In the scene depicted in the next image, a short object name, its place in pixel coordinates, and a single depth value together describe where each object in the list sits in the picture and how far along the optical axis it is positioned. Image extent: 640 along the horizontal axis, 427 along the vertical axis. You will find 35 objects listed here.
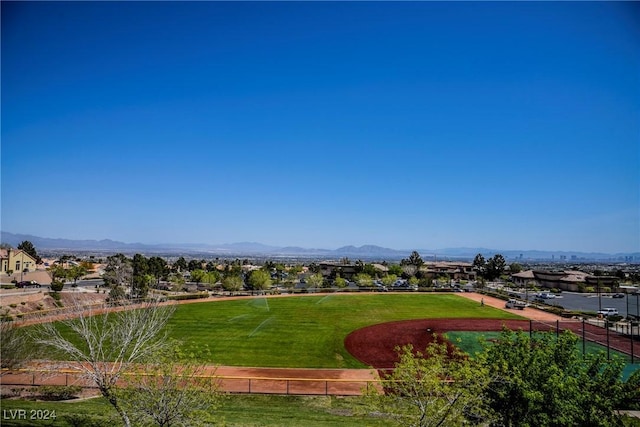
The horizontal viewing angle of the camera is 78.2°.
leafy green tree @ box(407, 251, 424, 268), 122.88
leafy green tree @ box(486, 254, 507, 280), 121.81
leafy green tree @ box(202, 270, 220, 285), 87.91
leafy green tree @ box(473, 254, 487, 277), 133.36
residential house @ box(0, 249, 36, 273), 91.69
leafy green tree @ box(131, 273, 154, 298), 66.62
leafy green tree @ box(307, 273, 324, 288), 86.69
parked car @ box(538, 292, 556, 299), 77.44
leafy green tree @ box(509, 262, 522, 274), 150.88
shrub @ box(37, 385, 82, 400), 23.12
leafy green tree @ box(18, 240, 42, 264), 107.06
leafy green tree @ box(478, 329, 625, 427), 12.92
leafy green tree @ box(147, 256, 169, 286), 86.94
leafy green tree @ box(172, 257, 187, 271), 134.98
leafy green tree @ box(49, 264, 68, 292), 84.75
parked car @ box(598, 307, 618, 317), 54.69
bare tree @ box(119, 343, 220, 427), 13.53
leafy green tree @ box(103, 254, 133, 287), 71.50
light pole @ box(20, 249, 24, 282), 94.75
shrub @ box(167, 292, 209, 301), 65.81
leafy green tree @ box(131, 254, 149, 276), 83.02
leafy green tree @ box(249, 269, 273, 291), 80.56
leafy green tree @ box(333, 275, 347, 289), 88.31
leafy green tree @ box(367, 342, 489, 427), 12.23
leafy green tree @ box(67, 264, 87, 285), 86.32
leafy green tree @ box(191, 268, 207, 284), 90.54
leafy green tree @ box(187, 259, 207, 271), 132.50
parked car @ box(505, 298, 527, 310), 61.03
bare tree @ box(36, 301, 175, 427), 14.00
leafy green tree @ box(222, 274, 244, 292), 76.75
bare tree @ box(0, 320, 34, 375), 18.72
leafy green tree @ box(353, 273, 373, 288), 95.75
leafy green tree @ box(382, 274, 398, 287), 91.00
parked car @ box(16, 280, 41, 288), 76.01
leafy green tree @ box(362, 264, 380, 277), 112.16
